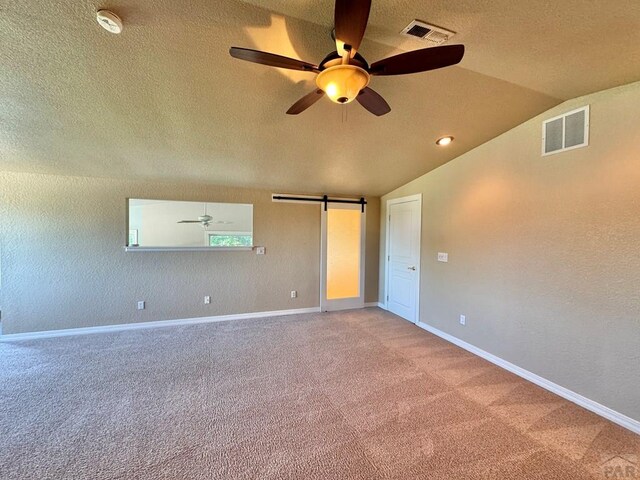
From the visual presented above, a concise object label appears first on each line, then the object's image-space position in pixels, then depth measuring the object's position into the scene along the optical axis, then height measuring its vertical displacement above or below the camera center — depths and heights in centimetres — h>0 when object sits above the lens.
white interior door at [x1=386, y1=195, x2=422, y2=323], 447 -33
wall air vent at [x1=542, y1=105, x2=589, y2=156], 237 +104
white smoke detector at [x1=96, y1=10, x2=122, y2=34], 157 +129
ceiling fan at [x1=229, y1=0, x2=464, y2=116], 132 +98
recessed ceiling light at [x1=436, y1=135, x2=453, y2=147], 316 +120
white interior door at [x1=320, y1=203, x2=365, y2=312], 520 -44
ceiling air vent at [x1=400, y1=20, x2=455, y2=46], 168 +136
